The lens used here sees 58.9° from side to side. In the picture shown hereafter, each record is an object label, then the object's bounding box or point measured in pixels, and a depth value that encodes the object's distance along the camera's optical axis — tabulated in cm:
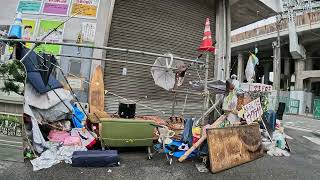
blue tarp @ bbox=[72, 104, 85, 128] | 789
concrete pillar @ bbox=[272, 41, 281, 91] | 2775
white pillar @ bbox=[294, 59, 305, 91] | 3444
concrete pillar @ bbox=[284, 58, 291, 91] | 3809
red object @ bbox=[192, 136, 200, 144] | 770
